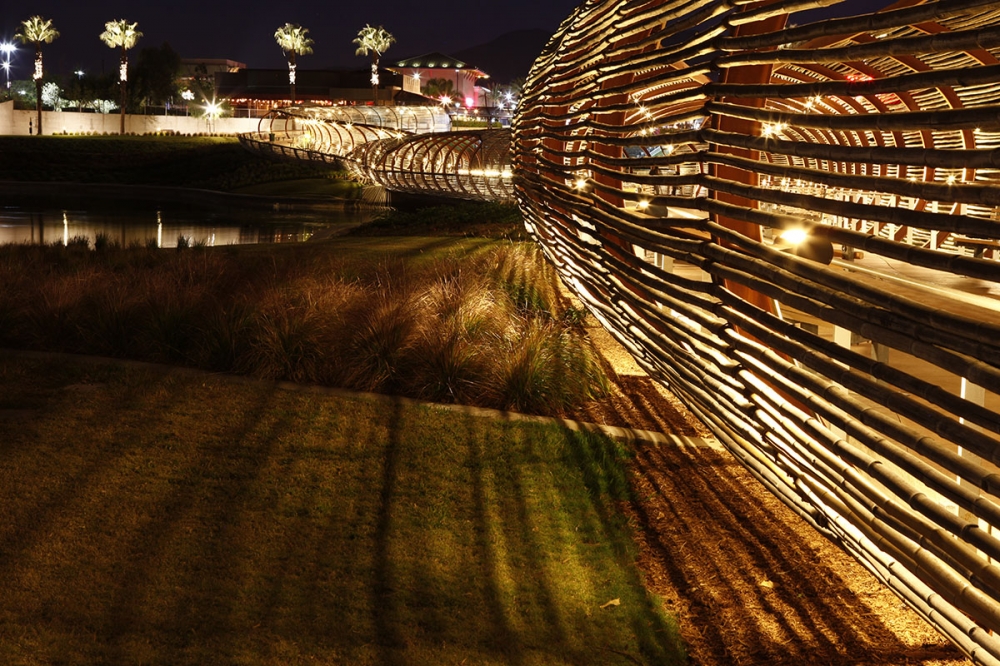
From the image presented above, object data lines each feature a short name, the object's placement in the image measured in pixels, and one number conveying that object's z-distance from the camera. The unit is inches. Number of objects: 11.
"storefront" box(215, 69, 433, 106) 3818.9
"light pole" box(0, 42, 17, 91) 3708.2
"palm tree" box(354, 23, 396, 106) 3762.3
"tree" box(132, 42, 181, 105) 3853.3
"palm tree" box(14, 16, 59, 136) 3698.3
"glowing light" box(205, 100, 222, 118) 3708.2
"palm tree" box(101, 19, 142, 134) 3777.1
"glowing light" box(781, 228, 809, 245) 108.8
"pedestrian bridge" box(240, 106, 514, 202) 1216.2
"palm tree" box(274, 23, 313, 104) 3730.3
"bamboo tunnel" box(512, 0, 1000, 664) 80.7
